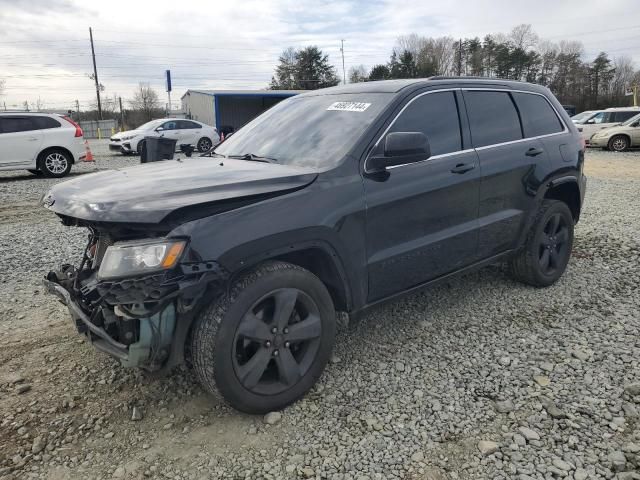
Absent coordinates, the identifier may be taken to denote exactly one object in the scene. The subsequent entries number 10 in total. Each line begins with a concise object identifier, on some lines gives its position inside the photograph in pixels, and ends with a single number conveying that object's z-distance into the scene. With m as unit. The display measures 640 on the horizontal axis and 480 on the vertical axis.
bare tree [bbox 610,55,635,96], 56.75
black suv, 2.35
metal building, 32.94
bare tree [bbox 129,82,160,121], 59.27
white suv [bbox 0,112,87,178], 12.01
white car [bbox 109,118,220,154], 19.14
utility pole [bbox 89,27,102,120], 46.45
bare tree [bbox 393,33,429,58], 72.38
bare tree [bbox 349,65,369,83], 68.12
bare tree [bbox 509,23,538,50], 68.01
